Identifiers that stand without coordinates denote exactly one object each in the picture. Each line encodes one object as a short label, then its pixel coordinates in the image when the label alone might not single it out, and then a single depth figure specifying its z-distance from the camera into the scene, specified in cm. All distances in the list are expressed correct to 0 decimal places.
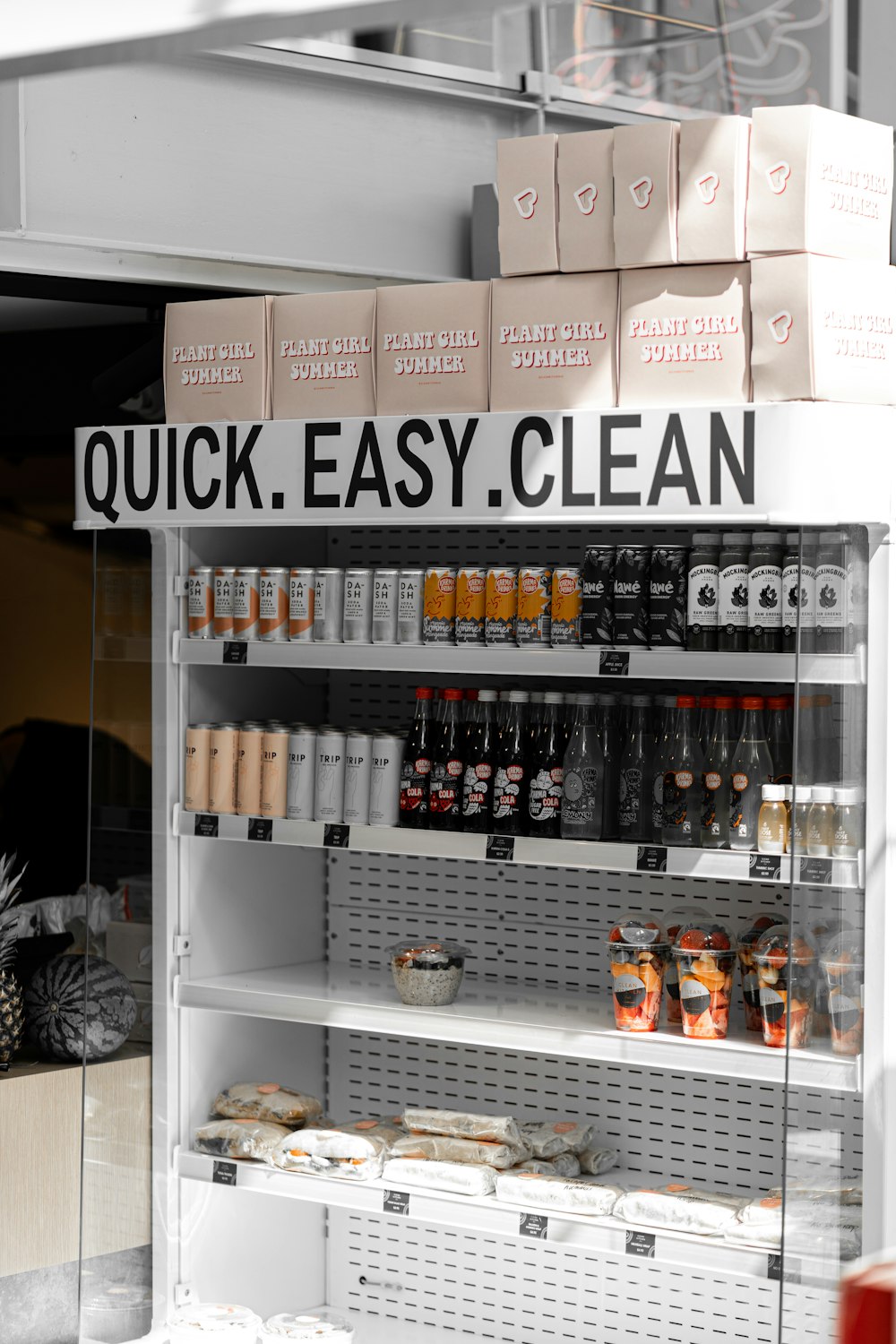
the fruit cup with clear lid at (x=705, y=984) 326
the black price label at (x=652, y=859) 323
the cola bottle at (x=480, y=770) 351
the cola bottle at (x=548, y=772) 342
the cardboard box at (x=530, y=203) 313
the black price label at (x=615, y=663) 322
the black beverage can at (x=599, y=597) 329
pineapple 384
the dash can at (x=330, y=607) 363
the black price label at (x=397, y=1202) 350
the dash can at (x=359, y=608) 359
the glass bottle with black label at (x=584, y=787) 337
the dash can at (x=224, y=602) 374
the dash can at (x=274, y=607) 369
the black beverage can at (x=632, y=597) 326
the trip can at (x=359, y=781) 364
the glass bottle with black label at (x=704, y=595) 319
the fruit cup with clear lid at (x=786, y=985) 294
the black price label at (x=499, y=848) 341
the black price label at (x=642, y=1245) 320
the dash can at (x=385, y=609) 357
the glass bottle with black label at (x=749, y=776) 319
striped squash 381
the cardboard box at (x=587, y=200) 308
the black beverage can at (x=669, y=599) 323
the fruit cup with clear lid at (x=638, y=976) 334
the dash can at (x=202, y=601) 377
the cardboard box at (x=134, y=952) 383
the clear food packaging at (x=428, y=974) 365
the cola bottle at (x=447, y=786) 355
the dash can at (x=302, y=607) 366
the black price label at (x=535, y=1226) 334
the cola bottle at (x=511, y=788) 347
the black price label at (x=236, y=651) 371
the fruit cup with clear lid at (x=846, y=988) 300
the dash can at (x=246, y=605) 372
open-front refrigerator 299
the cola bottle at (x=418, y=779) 358
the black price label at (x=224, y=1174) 372
